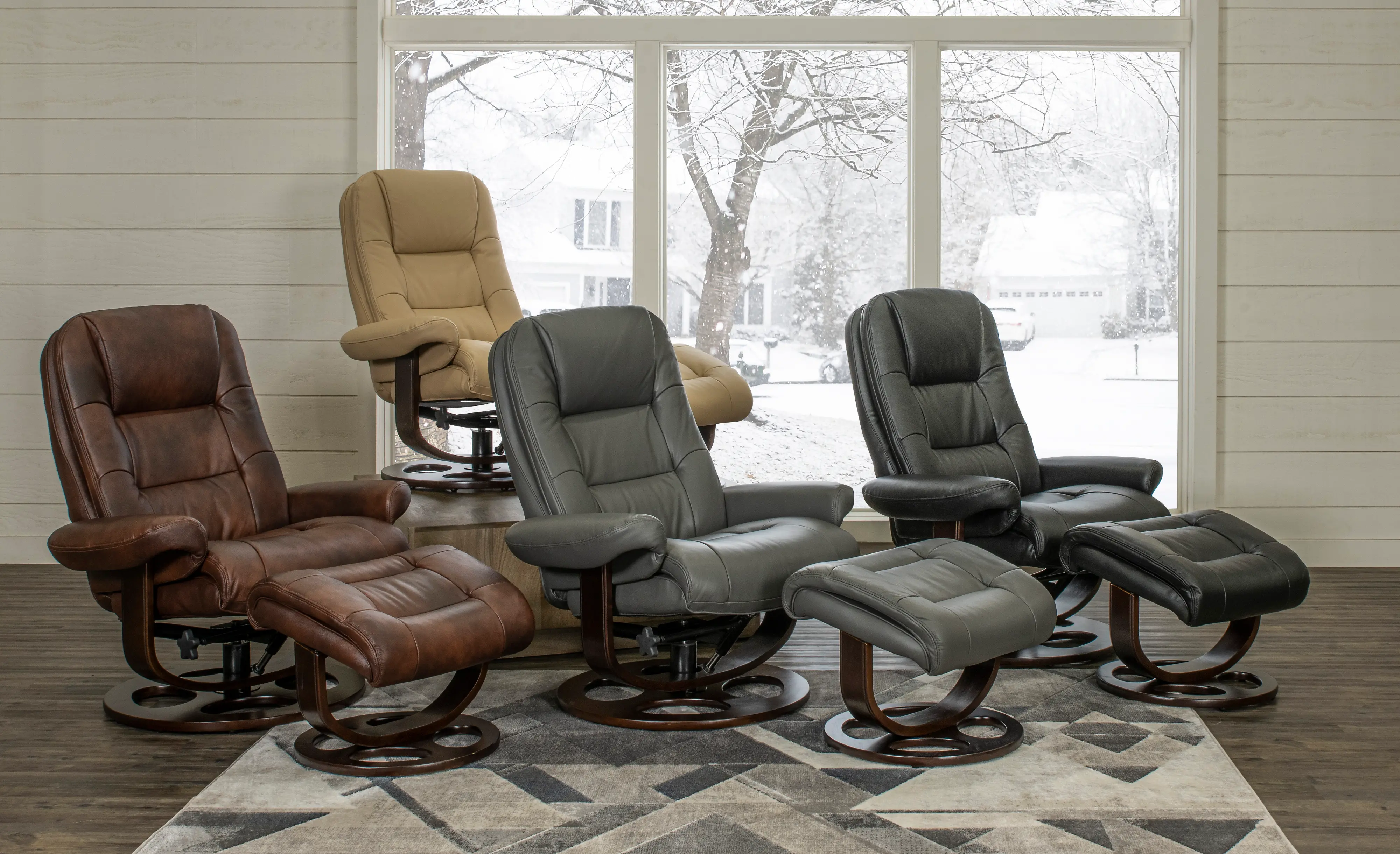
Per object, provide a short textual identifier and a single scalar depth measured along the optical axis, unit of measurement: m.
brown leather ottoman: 2.48
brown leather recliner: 2.84
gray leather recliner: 2.78
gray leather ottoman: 2.52
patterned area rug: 2.25
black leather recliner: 3.31
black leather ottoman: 2.91
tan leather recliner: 3.85
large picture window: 4.97
